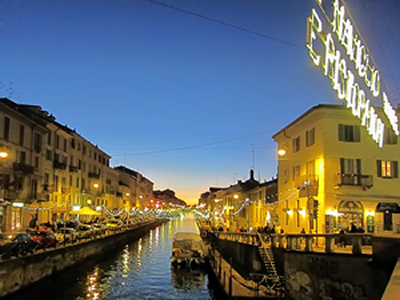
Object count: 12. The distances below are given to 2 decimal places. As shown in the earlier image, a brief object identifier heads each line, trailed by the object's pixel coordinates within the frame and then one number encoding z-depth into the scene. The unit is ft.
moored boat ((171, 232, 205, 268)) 119.34
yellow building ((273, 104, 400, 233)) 111.34
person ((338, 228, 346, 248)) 83.79
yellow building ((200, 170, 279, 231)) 174.88
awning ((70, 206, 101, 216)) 160.25
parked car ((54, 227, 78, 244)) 117.97
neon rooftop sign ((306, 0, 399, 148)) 39.96
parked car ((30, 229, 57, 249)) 98.17
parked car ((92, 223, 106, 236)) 155.33
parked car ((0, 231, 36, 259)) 79.77
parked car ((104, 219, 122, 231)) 216.99
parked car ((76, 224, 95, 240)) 134.29
